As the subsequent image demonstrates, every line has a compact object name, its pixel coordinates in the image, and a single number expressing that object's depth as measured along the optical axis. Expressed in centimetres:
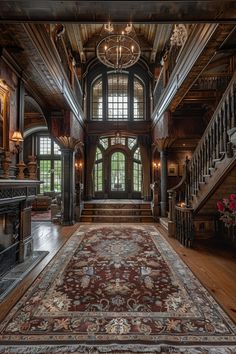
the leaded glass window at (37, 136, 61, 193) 1289
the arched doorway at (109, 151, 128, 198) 1073
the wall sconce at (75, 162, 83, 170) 892
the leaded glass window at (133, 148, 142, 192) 1071
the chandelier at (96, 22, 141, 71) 506
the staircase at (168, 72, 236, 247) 333
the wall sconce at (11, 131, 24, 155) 388
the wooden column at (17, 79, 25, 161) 423
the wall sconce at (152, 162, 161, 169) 909
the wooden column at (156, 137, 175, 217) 731
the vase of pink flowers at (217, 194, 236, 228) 253
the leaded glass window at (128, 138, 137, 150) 1094
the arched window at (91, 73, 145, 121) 1020
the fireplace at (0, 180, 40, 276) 319
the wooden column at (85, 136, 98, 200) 961
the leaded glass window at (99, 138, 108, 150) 1092
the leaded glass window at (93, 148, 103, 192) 1081
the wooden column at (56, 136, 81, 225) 679
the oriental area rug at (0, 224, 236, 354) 183
